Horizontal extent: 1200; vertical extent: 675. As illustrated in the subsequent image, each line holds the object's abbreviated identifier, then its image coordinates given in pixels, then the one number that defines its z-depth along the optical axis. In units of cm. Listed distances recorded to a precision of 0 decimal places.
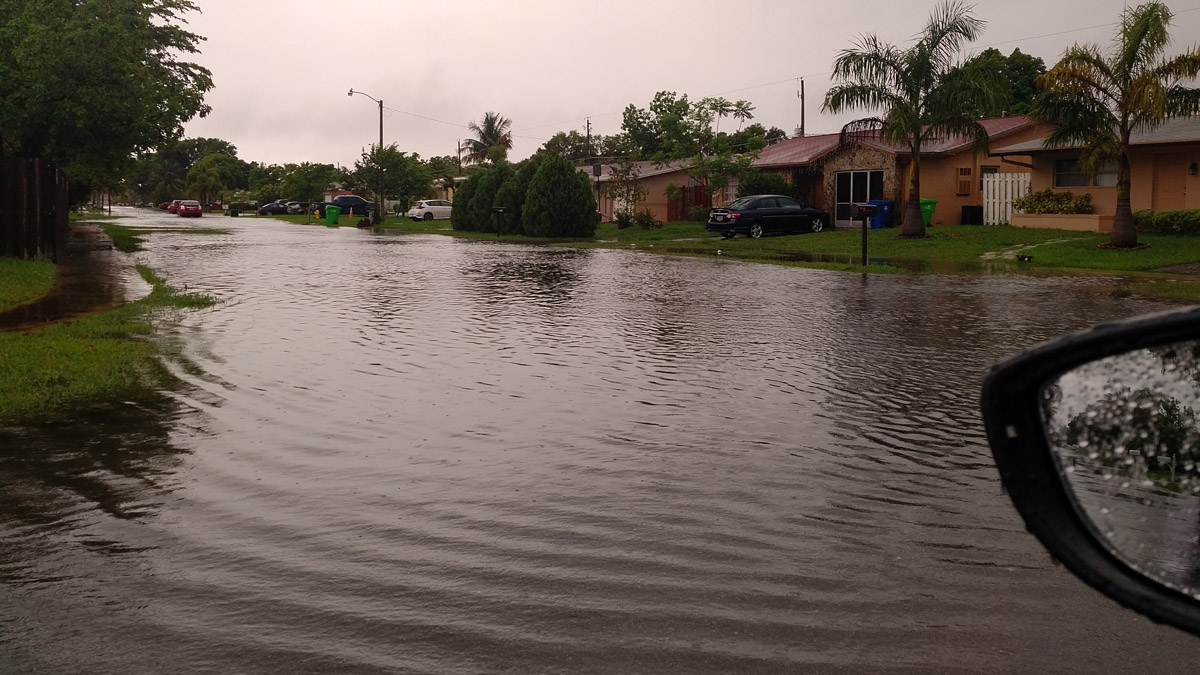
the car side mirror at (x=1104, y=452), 150
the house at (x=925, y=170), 4356
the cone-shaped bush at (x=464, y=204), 5494
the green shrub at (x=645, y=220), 5169
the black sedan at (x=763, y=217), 4100
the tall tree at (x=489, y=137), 10169
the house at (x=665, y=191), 5838
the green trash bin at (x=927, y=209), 4103
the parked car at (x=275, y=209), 10856
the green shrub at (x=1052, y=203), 3622
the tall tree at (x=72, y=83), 2581
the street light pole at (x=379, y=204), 6950
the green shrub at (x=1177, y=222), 3112
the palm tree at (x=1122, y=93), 2741
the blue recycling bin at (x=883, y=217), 4194
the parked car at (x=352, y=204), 9138
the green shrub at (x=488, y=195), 5194
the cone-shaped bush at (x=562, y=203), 4653
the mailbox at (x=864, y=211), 2550
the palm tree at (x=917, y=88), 3419
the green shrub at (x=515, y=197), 4991
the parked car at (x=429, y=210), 7288
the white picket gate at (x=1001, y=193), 3972
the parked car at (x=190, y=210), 9369
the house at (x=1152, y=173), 3453
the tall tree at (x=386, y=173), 7381
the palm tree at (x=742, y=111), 6482
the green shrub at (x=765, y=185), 4816
